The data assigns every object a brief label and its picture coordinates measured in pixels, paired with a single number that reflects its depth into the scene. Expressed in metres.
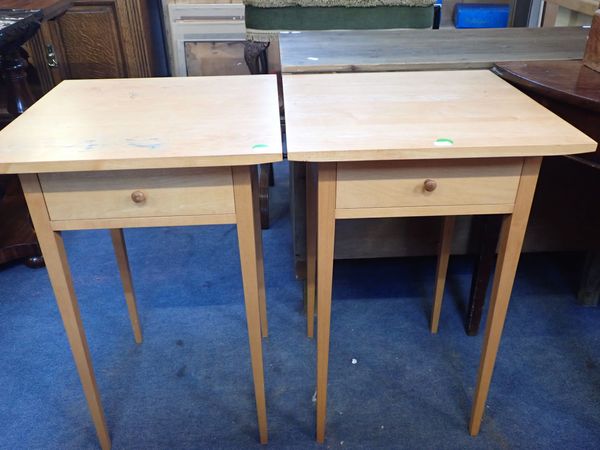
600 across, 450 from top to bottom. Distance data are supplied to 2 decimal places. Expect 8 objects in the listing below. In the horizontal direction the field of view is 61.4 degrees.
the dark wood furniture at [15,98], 1.46
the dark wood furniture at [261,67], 1.94
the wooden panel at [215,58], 2.96
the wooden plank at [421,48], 1.24
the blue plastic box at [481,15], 3.01
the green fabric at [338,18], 1.99
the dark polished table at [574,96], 0.95
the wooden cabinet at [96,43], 2.44
